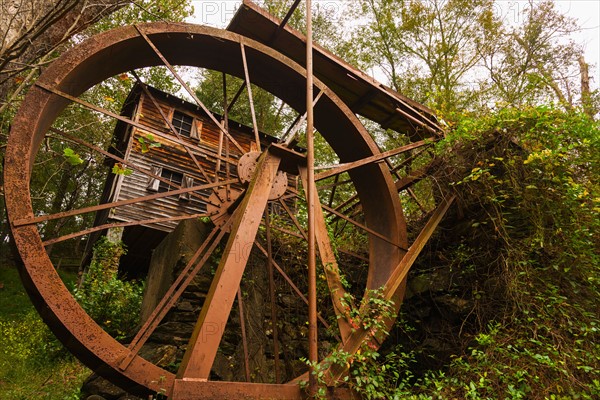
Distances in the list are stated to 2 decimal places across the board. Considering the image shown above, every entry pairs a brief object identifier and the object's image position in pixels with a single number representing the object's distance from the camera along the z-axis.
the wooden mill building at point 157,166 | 10.30
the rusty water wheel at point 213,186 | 2.96
